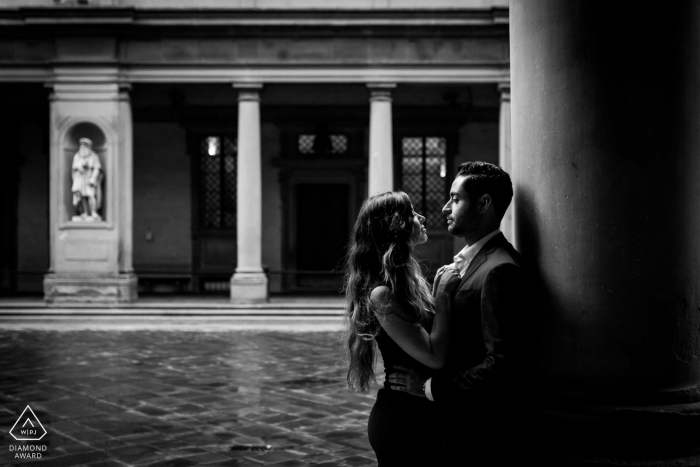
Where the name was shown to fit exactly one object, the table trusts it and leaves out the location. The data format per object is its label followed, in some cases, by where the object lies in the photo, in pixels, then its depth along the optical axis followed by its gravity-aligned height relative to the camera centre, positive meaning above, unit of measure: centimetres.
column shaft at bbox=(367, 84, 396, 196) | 1577 +219
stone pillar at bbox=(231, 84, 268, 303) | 1596 +123
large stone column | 228 +2
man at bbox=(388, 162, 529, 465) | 234 -31
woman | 269 -26
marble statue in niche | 1564 +124
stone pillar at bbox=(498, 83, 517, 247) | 1577 +248
